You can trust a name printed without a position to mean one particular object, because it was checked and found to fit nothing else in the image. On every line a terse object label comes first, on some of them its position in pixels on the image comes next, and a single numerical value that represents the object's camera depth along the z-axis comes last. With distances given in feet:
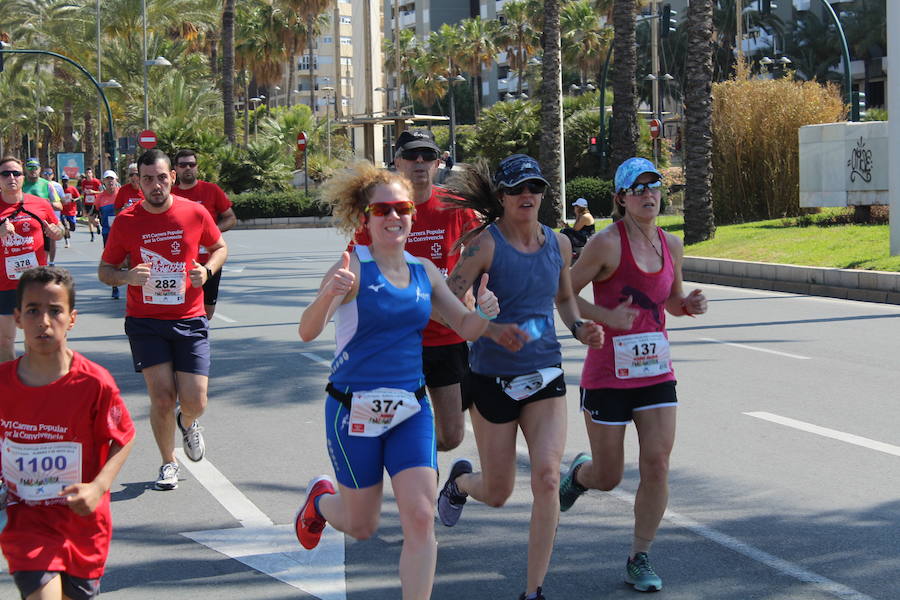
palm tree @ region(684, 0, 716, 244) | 79.41
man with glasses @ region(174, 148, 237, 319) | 32.73
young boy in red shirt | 12.62
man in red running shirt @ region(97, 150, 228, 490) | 22.81
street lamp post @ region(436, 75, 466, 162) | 210.49
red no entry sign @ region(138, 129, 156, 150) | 134.21
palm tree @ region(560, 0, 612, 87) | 253.03
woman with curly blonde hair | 14.49
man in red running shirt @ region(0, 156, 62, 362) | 30.99
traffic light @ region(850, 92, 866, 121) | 88.38
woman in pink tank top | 16.74
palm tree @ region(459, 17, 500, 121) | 287.28
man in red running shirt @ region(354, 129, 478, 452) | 20.11
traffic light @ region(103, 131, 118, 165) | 149.49
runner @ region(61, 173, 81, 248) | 113.49
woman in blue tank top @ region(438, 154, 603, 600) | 16.42
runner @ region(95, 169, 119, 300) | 63.33
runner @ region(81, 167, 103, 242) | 118.11
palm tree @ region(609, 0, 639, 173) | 90.74
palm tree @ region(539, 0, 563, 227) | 100.89
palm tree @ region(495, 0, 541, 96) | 270.05
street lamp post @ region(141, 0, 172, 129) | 146.02
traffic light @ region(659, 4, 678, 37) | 118.21
